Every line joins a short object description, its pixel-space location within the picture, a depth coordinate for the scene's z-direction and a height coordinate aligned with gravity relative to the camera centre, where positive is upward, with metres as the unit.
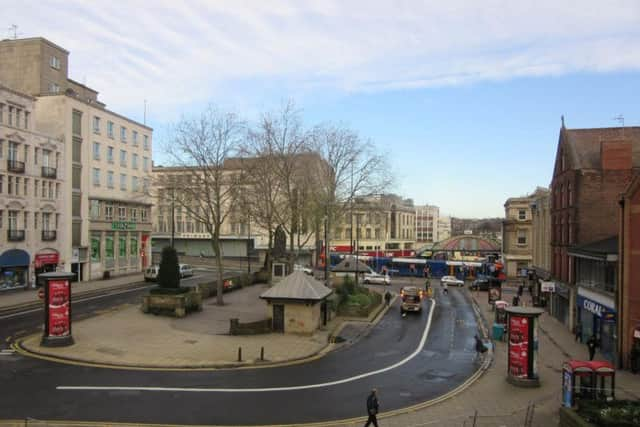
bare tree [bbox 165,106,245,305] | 38.56 +3.57
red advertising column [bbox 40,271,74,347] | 24.86 -3.94
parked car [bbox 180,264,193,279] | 60.84 -4.93
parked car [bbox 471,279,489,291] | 58.93 -5.87
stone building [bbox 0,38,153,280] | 51.69 +7.21
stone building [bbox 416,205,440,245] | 198.00 +3.30
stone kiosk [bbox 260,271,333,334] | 30.25 -4.29
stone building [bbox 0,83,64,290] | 43.78 +2.81
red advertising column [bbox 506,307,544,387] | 20.81 -4.57
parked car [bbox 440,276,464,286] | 63.59 -5.90
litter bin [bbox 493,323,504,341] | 30.33 -5.71
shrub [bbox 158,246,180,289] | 35.50 -2.84
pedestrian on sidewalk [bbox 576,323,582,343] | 31.15 -5.89
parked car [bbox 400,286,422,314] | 40.44 -5.40
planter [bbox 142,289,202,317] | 34.38 -4.97
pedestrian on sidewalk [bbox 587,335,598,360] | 25.56 -5.45
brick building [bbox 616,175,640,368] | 23.83 -1.80
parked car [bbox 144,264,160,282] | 56.19 -4.91
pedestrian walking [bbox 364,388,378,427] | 15.23 -5.12
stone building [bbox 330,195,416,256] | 50.81 +0.25
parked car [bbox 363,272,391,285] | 62.84 -5.78
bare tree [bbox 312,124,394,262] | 45.97 +3.88
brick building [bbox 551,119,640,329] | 34.72 +2.96
